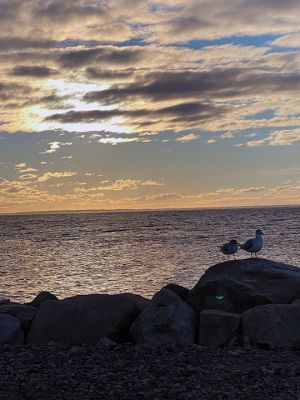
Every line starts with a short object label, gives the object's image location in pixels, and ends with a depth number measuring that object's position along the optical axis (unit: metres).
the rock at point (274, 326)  13.20
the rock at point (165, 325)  13.45
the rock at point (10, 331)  13.84
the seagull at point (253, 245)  19.34
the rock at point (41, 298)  17.50
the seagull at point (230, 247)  19.75
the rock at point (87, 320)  13.94
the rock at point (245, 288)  15.13
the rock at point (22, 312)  14.83
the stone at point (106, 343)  13.09
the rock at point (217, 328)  13.56
